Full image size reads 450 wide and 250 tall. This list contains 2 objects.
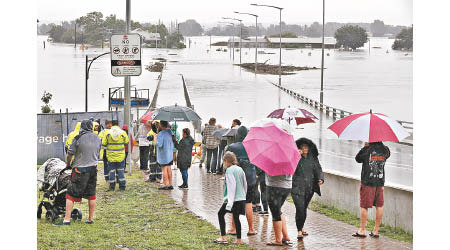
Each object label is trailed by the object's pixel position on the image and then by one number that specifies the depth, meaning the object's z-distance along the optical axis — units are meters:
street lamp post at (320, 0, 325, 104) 51.48
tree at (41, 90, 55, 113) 61.49
